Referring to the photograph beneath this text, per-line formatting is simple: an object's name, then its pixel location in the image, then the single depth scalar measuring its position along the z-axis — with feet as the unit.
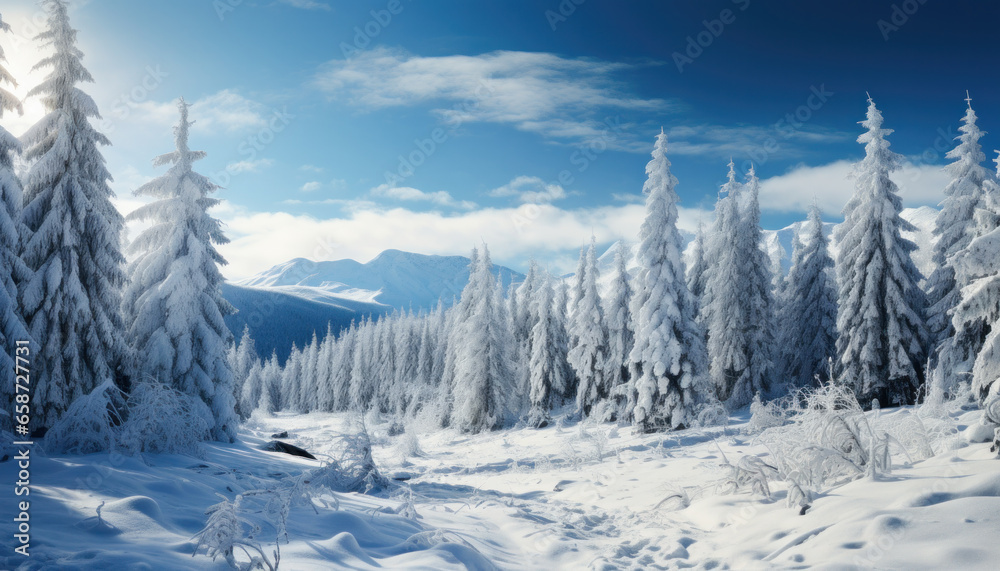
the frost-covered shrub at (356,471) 37.55
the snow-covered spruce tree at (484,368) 113.91
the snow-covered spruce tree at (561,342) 126.70
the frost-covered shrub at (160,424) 37.55
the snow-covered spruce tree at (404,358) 190.39
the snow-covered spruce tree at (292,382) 278.05
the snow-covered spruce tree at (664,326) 72.64
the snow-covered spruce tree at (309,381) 254.88
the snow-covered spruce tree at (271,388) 237.25
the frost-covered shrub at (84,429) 35.24
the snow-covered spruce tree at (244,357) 216.33
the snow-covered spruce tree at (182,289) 56.85
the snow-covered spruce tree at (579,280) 125.80
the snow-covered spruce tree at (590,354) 109.19
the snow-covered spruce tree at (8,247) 37.50
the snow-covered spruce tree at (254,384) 231.71
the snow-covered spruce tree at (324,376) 237.10
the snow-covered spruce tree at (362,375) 212.02
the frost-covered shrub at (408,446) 85.20
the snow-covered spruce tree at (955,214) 68.59
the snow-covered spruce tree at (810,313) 91.56
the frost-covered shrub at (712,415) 68.80
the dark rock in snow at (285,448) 64.56
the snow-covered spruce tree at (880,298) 68.95
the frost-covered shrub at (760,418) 55.67
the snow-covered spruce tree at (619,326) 104.32
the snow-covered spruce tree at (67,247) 45.09
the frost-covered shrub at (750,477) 27.35
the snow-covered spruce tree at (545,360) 122.62
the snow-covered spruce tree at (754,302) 90.17
